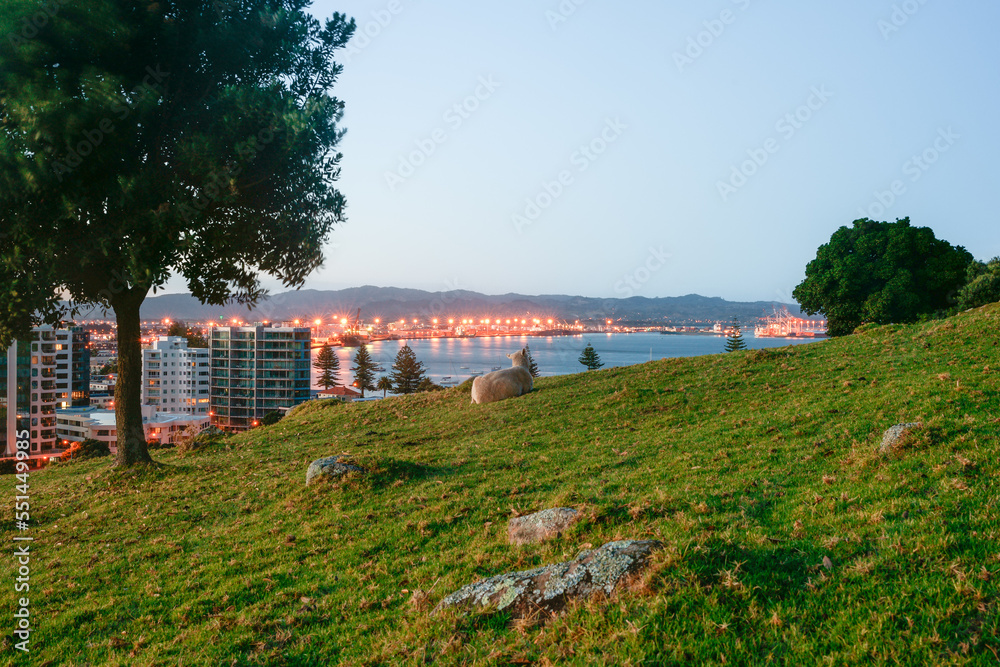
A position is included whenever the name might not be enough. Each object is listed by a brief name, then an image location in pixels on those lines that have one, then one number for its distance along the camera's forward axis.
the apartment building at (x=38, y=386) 74.81
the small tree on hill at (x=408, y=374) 86.29
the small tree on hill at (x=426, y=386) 66.93
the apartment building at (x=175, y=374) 116.62
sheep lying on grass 23.33
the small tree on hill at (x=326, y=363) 116.81
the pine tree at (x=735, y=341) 83.63
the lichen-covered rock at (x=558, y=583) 5.07
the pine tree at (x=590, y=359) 86.03
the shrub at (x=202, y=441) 20.19
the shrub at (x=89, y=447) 38.04
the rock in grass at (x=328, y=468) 11.70
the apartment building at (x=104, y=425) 74.06
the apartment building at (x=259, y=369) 99.62
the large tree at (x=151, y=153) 12.36
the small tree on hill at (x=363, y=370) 98.69
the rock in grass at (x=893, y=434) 8.70
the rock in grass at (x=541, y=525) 7.29
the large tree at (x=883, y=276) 37.62
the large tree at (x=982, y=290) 34.94
